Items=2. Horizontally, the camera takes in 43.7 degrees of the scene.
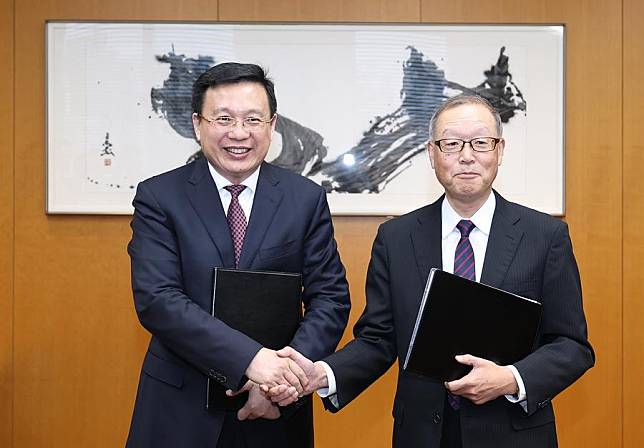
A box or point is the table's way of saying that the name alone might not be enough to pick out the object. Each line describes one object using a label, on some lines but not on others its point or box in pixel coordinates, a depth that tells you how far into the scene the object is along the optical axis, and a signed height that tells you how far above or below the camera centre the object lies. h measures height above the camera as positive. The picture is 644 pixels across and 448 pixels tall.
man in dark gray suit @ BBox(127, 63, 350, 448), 2.10 -0.10
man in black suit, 1.92 -0.20
